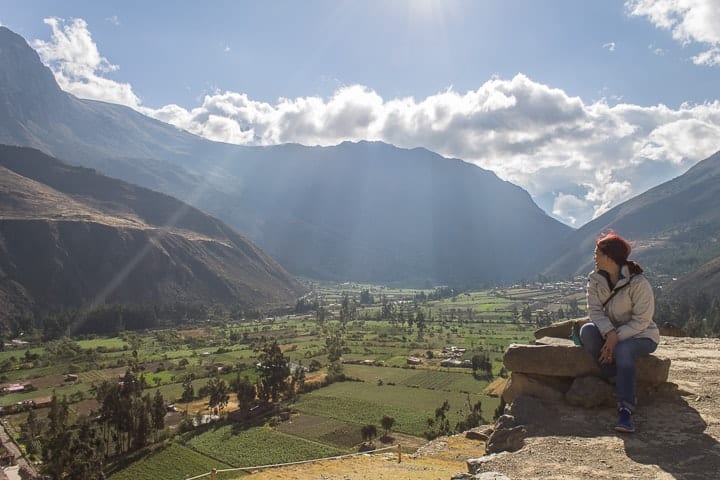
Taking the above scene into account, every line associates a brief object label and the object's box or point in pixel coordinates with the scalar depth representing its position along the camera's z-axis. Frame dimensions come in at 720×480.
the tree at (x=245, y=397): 59.56
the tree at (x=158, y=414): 51.19
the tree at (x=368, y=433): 48.03
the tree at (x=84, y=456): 35.00
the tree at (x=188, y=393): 66.25
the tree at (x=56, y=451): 37.66
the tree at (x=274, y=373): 63.47
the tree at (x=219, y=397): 58.53
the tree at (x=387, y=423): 50.66
